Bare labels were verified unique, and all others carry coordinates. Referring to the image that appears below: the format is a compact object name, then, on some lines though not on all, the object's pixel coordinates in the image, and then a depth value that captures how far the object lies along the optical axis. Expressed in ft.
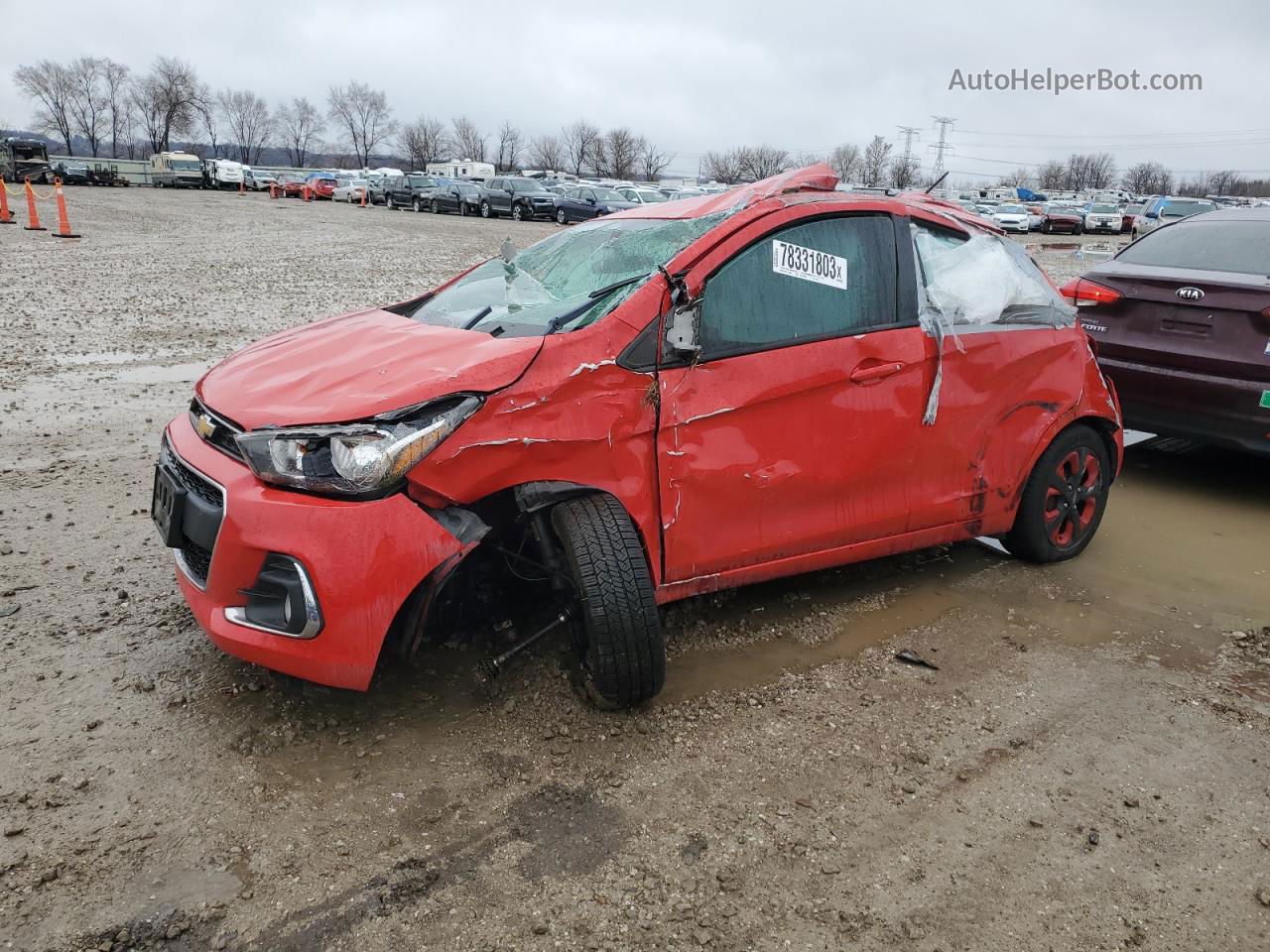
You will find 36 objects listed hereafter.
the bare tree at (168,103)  326.03
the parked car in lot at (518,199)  112.16
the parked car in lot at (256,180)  181.16
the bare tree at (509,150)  391.45
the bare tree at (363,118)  398.21
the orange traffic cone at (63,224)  62.28
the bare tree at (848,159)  283.75
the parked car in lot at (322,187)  156.87
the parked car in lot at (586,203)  104.99
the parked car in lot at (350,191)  151.12
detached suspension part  10.25
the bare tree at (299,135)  396.57
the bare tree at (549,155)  370.06
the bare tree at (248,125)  381.40
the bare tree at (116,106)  340.39
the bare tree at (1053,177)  412.36
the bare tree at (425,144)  378.53
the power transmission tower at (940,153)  296.59
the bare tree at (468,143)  392.06
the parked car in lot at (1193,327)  17.02
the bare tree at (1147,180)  394.52
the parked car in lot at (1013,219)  124.16
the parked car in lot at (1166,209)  117.06
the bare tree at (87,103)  341.82
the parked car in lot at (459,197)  118.42
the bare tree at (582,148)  358.23
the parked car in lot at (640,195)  108.58
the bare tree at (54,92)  337.72
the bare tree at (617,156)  335.26
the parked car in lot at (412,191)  127.13
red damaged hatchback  9.09
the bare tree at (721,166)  316.56
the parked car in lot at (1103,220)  137.18
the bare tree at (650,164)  339.16
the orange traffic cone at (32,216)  65.83
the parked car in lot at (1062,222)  132.26
